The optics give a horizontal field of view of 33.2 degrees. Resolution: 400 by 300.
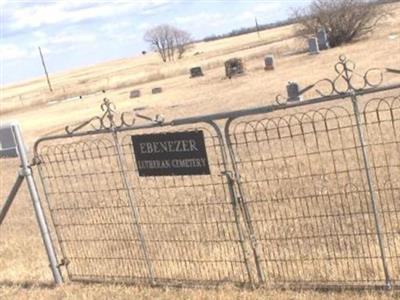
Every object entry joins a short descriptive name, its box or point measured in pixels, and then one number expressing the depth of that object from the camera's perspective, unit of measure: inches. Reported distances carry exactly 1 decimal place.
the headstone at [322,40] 1845.5
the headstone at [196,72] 1881.2
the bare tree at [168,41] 4736.7
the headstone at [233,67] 1565.0
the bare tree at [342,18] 1985.7
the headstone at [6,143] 829.8
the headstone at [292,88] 808.3
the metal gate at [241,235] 234.4
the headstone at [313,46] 1718.8
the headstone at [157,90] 1615.4
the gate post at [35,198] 280.4
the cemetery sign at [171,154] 240.0
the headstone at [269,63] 1542.8
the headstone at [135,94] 1641.7
